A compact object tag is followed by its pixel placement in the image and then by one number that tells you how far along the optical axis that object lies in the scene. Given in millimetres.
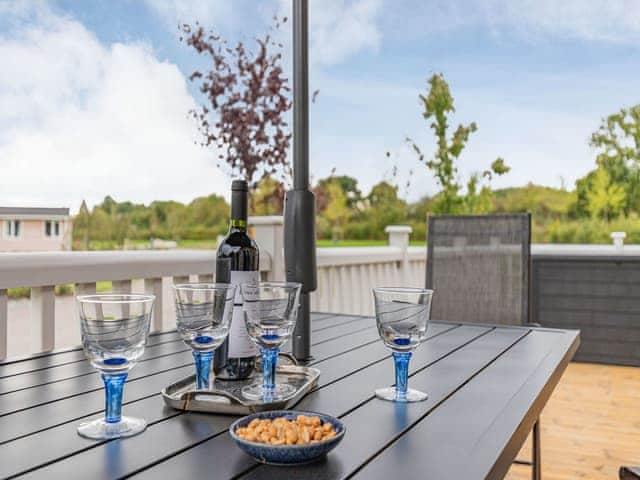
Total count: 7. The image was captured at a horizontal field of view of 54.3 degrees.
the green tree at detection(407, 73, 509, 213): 5535
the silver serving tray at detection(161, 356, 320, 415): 859
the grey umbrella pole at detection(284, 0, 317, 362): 1230
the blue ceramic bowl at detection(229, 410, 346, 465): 657
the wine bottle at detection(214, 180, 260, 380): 1011
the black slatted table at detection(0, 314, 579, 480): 668
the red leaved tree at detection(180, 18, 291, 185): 3670
